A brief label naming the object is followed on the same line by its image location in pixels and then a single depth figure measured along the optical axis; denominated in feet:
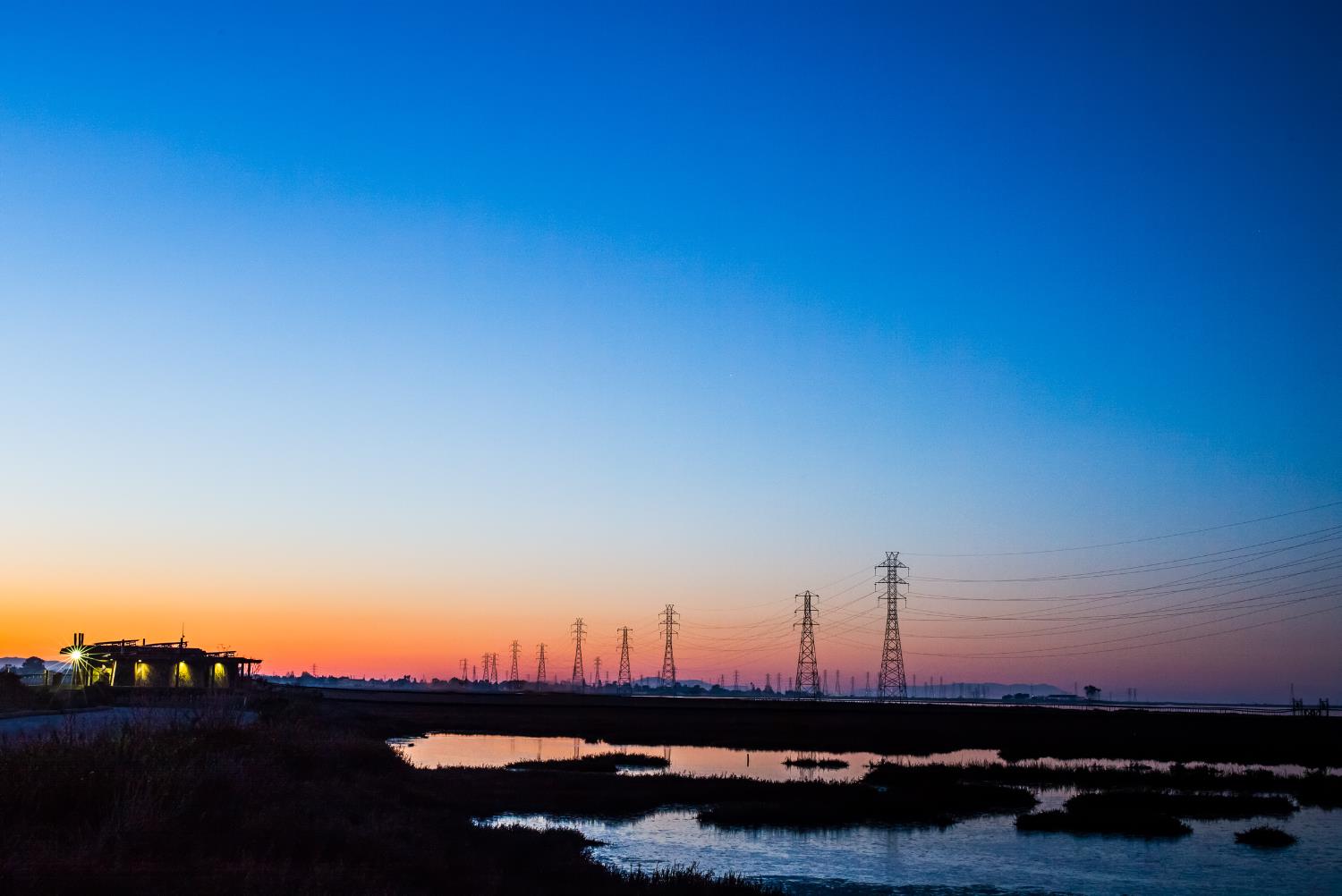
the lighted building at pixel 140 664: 215.51
